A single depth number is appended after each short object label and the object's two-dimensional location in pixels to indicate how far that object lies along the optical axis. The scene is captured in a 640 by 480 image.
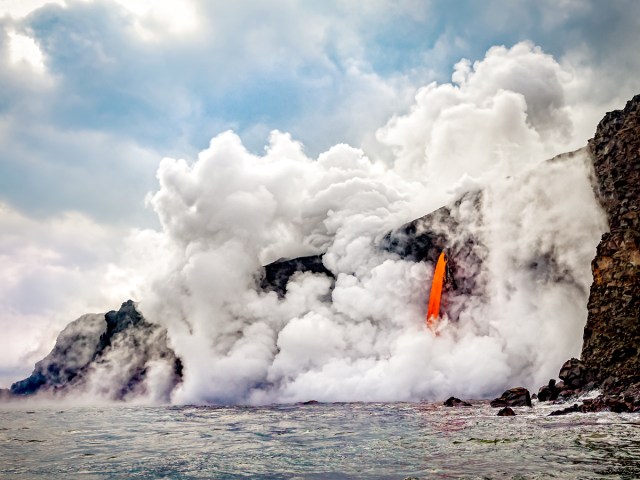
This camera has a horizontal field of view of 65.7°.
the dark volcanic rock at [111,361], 130.00
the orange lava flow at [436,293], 85.62
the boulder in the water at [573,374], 44.91
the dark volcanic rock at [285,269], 115.62
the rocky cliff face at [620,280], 42.31
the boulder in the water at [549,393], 47.53
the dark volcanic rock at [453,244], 84.44
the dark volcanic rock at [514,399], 44.91
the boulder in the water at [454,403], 51.78
